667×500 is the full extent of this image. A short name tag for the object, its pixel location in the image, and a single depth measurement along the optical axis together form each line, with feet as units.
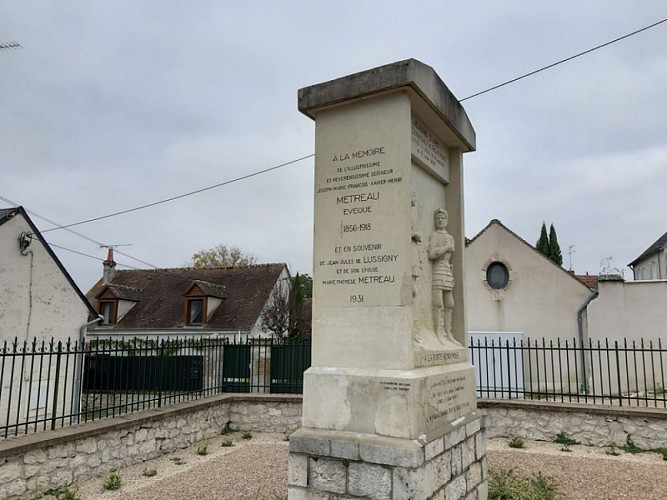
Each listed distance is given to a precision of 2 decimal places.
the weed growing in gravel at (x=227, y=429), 32.65
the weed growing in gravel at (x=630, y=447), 26.81
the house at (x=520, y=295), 52.42
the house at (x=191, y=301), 69.41
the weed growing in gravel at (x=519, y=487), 17.70
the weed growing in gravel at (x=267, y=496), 18.66
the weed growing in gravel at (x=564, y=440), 28.37
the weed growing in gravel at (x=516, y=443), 27.81
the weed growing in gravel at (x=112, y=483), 21.07
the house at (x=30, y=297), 42.70
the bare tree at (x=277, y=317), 68.64
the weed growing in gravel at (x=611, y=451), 26.32
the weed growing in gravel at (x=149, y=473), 23.12
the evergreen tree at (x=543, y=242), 125.59
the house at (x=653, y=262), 96.31
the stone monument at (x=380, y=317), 13.51
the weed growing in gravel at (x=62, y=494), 19.42
